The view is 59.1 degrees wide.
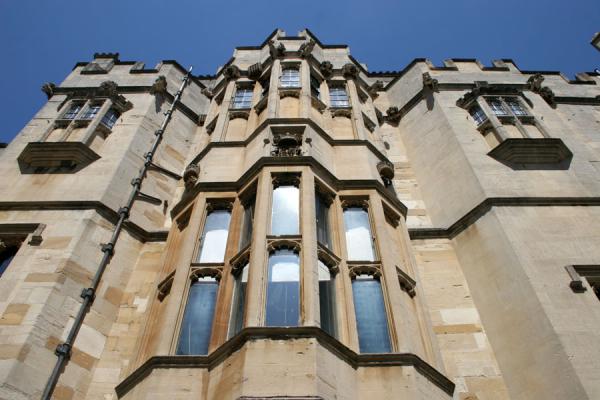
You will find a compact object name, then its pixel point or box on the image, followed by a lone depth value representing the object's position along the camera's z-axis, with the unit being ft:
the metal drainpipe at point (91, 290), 26.03
